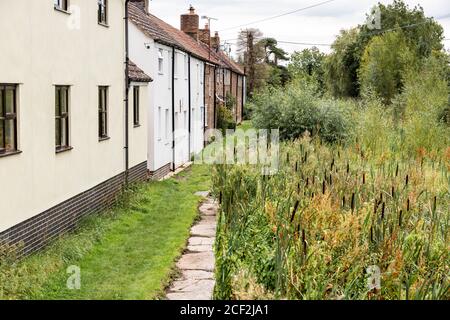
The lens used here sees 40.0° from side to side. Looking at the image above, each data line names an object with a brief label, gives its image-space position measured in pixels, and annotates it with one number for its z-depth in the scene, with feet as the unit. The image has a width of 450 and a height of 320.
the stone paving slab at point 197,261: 33.86
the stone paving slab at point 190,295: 28.14
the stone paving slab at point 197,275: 31.70
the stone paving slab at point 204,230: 42.68
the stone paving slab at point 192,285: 29.68
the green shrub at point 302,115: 79.61
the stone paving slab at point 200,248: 38.05
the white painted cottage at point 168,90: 69.62
